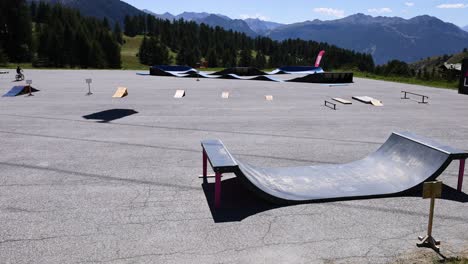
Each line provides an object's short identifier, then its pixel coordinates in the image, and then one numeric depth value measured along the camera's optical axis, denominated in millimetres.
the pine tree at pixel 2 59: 72850
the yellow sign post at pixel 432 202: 5855
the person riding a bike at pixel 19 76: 37300
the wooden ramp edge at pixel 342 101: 23578
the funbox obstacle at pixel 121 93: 25206
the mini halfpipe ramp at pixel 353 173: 7875
